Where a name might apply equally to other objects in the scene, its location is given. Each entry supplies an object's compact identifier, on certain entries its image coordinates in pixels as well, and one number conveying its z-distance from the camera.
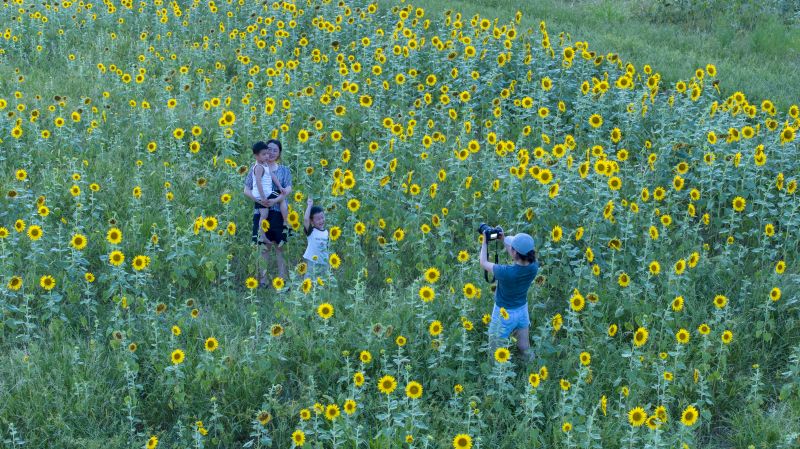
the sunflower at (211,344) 11.08
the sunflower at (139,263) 12.47
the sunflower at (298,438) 9.67
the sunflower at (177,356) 10.77
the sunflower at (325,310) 11.67
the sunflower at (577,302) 11.78
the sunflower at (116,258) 12.44
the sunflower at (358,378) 10.31
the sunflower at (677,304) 11.70
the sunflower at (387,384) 10.39
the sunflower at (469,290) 11.87
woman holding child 14.00
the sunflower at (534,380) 10.38
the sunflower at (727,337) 11.27
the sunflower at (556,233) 13.37
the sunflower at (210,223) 13.57
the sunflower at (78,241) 12.81
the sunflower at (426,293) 11.89
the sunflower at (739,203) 14.10
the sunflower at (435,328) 11.34
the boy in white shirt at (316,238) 13.23
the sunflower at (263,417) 10.20
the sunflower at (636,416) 9.95
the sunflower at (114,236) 12.75
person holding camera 11.21
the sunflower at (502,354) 10.70
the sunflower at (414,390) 10.30
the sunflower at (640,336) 11.09
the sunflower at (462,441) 9.78
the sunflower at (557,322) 11.78
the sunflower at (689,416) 9.85
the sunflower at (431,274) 12.40
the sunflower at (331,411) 10.05
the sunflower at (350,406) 9.93
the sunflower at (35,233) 12.95
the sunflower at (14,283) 12.12
